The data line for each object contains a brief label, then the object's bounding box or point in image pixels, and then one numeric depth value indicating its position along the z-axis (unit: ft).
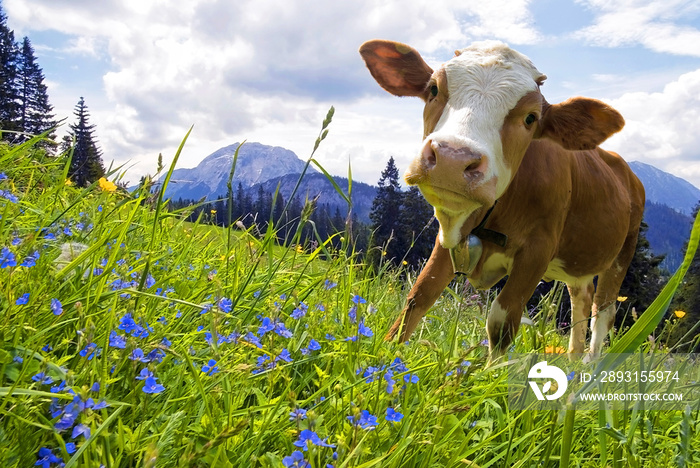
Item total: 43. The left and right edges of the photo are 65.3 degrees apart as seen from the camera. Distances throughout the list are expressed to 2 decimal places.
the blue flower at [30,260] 1.86
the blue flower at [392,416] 1.37
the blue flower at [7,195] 2.43
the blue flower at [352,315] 2.40
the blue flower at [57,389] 1.33
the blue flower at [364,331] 1.98
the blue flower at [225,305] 1.87
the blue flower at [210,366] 1.50
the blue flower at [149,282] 2.12
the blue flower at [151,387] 1.24
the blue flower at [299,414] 1.24
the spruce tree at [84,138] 143.99
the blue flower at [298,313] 2.19
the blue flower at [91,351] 1.40
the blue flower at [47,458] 1.20
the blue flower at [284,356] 1.57
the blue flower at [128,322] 1.46
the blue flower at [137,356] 1.40
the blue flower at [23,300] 1.61
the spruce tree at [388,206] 130.50
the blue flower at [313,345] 1.84
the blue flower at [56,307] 1.64
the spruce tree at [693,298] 103.63
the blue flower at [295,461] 1.22
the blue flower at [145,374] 1.34
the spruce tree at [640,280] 87.21
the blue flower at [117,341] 1.45
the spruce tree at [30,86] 156.11
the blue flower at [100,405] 1.19
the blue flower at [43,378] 1.31
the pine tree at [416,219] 114.24
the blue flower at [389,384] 1.64
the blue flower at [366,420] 1.30
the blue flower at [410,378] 1.68
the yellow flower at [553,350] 3.00
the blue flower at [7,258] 1.66
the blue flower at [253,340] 1.71
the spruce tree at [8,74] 124.70
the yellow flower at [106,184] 2.90
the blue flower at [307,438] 1.17
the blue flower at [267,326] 1.63
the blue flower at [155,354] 1.56
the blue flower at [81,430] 1.15
